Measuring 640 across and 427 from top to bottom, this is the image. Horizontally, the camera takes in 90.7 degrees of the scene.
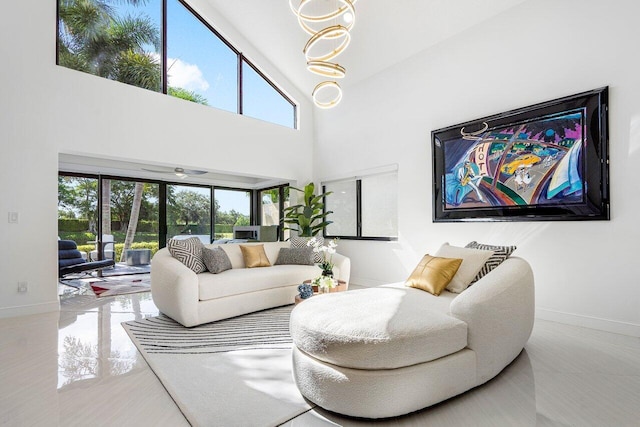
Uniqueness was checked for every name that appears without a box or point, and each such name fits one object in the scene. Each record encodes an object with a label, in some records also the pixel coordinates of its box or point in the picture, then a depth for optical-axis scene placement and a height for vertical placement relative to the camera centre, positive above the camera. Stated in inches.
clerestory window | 169.5 +103.3
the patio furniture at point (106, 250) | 241.8 -22.2
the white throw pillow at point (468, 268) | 106.0 -17.1
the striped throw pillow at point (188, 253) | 140.1 -14.6
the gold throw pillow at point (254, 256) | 164.4 -19.3
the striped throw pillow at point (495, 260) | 103.8 -13.9
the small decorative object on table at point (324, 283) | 126.2 -25.8
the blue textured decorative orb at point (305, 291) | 125.9 -28.6
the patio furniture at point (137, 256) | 265.0 -30.2
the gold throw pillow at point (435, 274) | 105.2 -19.2
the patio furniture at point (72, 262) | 193.3 -26.9
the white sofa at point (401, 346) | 62.1 -27.4
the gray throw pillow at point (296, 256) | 173.9 -20.3
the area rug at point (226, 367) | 66.9 -40.9
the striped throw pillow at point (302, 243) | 175.6 -13.6
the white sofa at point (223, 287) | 121.7 -28.9
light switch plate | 141.6 +1.8
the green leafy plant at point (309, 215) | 229.5 +3.2
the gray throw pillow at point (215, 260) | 143.6 -18.6
